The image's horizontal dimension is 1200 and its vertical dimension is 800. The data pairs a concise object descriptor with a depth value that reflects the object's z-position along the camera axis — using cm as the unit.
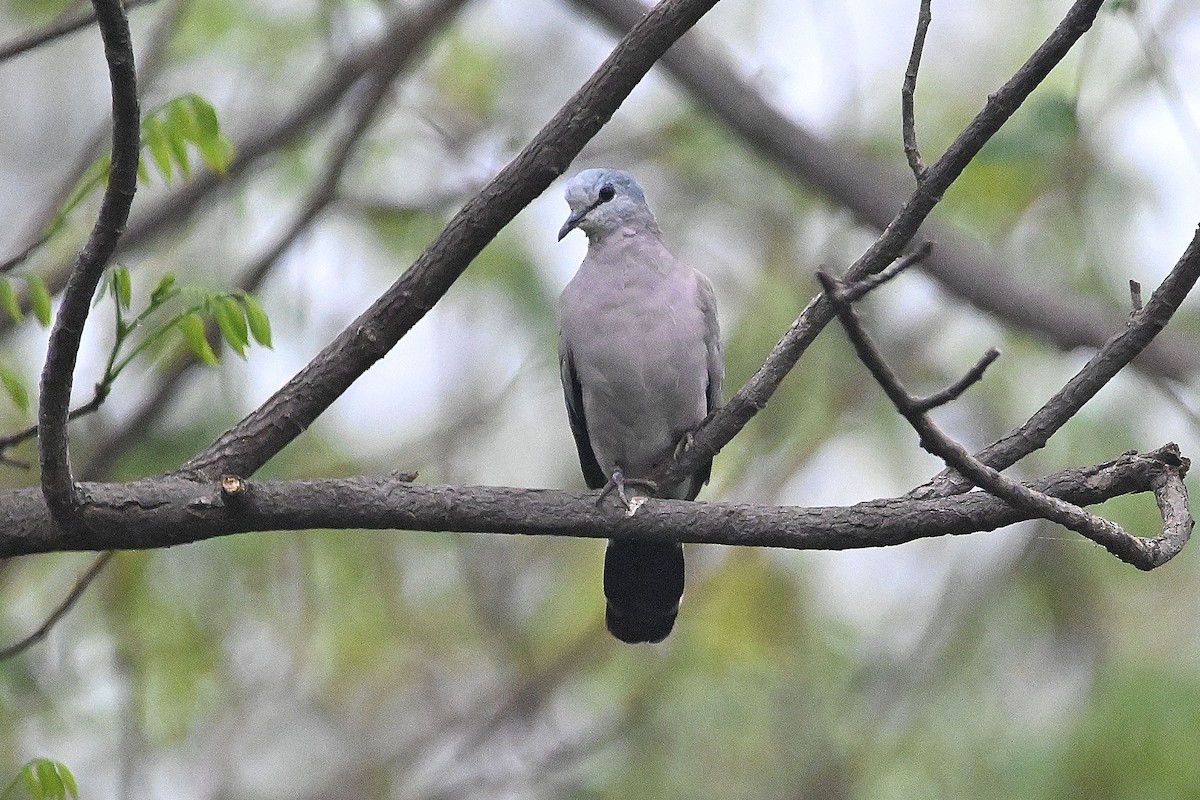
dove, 892
